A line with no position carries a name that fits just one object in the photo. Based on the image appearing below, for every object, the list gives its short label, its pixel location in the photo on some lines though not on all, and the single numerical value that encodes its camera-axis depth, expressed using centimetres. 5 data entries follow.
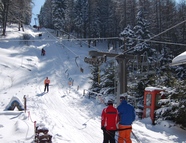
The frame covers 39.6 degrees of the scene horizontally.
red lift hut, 1384
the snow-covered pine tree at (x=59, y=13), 5973
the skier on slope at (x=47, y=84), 2385
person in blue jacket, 770
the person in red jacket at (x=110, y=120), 769
